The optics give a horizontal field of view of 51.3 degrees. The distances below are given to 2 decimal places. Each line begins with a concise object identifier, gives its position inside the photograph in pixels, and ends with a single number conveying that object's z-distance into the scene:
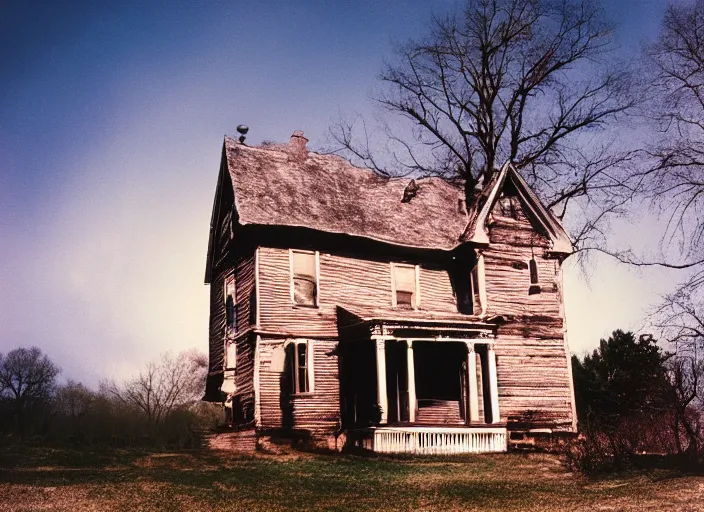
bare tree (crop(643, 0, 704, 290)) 16.96
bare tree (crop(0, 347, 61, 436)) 82.94
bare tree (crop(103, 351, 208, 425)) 83.00
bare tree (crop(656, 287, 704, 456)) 15.56
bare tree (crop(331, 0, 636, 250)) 33.12
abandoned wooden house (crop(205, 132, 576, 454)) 24.03
